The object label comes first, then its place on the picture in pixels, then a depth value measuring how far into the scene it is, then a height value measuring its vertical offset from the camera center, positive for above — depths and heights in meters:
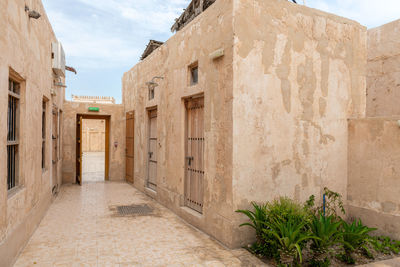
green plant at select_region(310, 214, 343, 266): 3.39 -1.24
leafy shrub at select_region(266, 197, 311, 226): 3.67 -1.03
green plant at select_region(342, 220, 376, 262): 3.62 -1.34
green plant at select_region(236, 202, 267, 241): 3.78 -1.13
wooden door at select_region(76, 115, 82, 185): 8.91 -0.60
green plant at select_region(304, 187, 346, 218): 4.54 -1.16
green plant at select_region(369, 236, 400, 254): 3.95 -1.59
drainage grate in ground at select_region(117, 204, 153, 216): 5.74 -1.60
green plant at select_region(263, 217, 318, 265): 3.29 -1.23
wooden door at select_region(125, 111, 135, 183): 8.94 -0.37
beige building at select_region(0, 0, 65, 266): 3.05 +0.21
